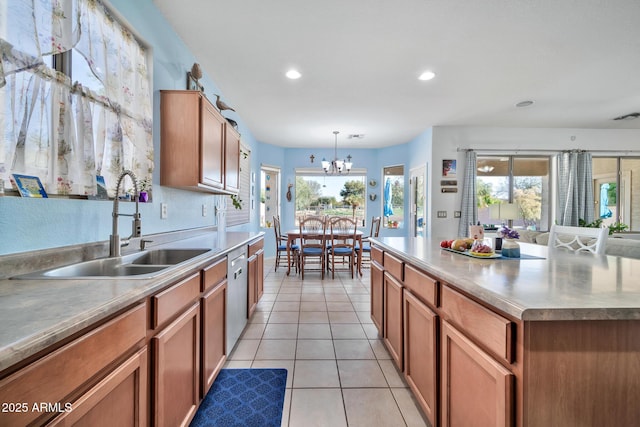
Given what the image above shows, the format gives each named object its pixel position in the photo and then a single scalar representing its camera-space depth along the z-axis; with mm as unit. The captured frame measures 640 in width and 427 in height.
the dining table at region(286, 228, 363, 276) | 4660
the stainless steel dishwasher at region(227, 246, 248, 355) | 1984
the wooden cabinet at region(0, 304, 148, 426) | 526
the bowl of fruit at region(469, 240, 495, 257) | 1473
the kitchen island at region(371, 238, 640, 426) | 752
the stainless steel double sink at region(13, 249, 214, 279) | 1091
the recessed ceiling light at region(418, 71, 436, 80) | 3037
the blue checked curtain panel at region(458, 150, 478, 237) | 4930
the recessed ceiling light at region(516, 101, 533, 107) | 3844
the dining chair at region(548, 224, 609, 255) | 1891
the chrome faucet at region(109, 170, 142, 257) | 1403
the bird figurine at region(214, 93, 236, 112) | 2703
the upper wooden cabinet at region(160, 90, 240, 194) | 2074
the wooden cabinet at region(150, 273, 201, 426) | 1016
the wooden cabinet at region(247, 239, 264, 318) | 2614
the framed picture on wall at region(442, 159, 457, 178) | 5039
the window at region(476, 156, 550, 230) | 5184
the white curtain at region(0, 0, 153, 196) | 1021
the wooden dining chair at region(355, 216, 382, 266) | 5098
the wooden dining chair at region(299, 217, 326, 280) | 4598
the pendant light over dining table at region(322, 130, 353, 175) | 5262
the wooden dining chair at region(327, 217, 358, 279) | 4609
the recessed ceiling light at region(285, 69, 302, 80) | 3014
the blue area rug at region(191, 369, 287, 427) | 1507
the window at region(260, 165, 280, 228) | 6297
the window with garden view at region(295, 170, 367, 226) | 6871
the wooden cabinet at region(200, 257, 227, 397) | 1509
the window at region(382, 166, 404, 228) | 6477
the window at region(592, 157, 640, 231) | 5117
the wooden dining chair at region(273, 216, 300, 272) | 4938
